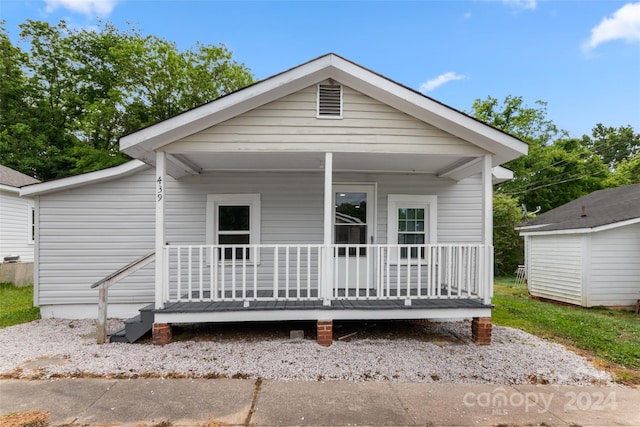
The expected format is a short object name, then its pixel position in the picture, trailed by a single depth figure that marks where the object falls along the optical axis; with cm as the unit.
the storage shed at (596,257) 889
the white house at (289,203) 490
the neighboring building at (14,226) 1123
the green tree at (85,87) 1786
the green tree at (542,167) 2472
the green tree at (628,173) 2488
